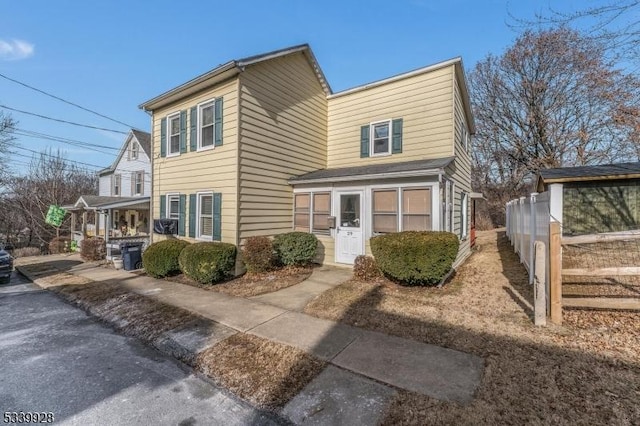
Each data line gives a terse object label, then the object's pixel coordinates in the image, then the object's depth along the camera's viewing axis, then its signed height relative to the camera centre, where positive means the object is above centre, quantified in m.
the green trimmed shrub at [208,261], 7.78 -1.25
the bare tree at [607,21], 4.09 +2.96
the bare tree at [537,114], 18.75 +7.80
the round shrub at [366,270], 7.83 -1.43
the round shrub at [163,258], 8.85 -1.32
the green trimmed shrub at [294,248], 9.15 -1.00
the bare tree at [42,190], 24.19 +2.07
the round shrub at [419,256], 6.69 -0.90
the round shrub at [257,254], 8.40 -1.11
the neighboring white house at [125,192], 17.53 +1.69
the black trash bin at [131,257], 10.88 -1.60
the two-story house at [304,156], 8.59 +2.13
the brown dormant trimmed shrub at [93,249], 13.93 -1.70
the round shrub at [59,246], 18.88 -2.12
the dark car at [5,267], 9.88 -1.87
